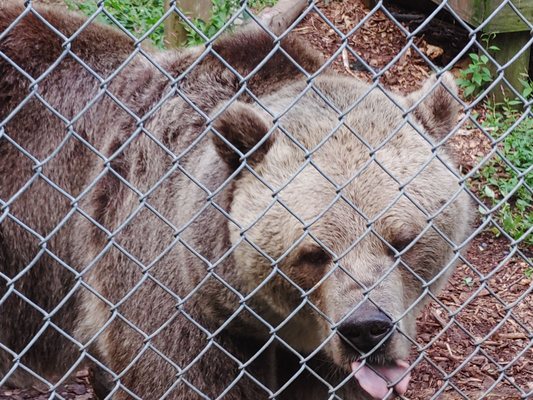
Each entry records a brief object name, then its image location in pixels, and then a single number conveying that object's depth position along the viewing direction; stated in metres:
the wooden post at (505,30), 13.64
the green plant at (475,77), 13.73
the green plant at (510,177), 11.98
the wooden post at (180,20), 12.81
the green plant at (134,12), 12.95
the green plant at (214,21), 12.91
